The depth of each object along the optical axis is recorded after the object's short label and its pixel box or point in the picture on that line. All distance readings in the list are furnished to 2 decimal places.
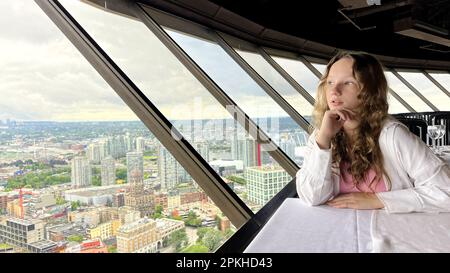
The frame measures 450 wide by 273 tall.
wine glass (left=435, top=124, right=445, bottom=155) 2.44
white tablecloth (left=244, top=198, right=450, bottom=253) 0.68
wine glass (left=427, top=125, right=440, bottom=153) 2.43
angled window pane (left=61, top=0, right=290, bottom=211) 2.08
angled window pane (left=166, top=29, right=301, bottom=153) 2.95
